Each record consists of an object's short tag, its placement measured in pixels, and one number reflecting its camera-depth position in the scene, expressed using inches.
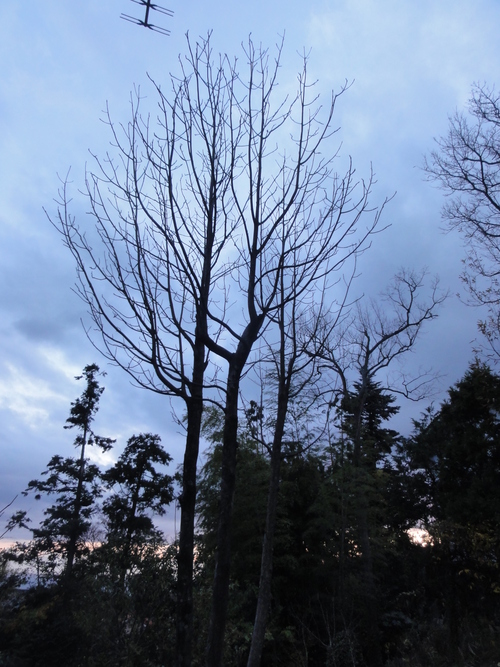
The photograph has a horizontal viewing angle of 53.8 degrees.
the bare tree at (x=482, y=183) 340.8
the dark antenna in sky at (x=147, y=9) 119.5
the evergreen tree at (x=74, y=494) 855.1
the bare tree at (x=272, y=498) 307.9
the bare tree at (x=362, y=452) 577.6
